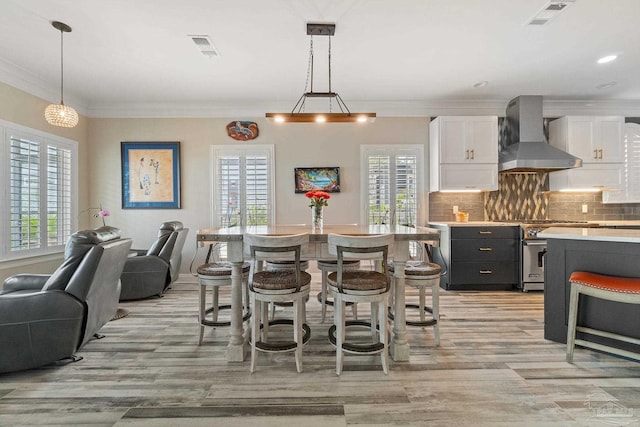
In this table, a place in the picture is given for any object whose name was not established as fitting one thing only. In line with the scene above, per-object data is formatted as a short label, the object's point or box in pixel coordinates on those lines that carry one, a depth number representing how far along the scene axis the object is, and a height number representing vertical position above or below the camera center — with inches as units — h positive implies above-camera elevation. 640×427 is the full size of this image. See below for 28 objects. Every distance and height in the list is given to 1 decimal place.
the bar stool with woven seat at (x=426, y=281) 104.7 -23.7
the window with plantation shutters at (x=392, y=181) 203.2 +19.3
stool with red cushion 84.2 -23.4
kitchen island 95.2 -19.2
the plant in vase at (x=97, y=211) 199.4 -0.2
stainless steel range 171.8 -24.2
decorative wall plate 201.3 +52.7
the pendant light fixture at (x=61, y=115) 129.9 +40.3
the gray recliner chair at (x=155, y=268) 160.7 -30.2
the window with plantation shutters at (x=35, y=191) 149.6 +10.6
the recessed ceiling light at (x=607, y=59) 142.1 +70.4
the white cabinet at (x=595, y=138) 185.6 +43.3
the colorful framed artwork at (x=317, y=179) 202.2 +20.6
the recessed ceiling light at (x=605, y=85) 172.1 +70.3
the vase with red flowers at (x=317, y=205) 116.3 +2.1
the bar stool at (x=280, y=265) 122.6 -21.8
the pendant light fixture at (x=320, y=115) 116.3 +36.3
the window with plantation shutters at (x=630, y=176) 191.9 +21.2
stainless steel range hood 173.5 +38.3
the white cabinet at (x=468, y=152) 187.0 +35.2
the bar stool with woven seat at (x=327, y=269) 123.9 -24.1
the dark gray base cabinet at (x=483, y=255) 175.0 -25.1
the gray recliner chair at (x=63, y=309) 86.0 -28.4
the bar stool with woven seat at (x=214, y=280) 104.4 -23.5
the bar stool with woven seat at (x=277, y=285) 86.5 -21.4
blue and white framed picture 201.9 +23.2
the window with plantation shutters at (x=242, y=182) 203.0 +18.7
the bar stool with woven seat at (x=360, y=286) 84.4 -21.5
